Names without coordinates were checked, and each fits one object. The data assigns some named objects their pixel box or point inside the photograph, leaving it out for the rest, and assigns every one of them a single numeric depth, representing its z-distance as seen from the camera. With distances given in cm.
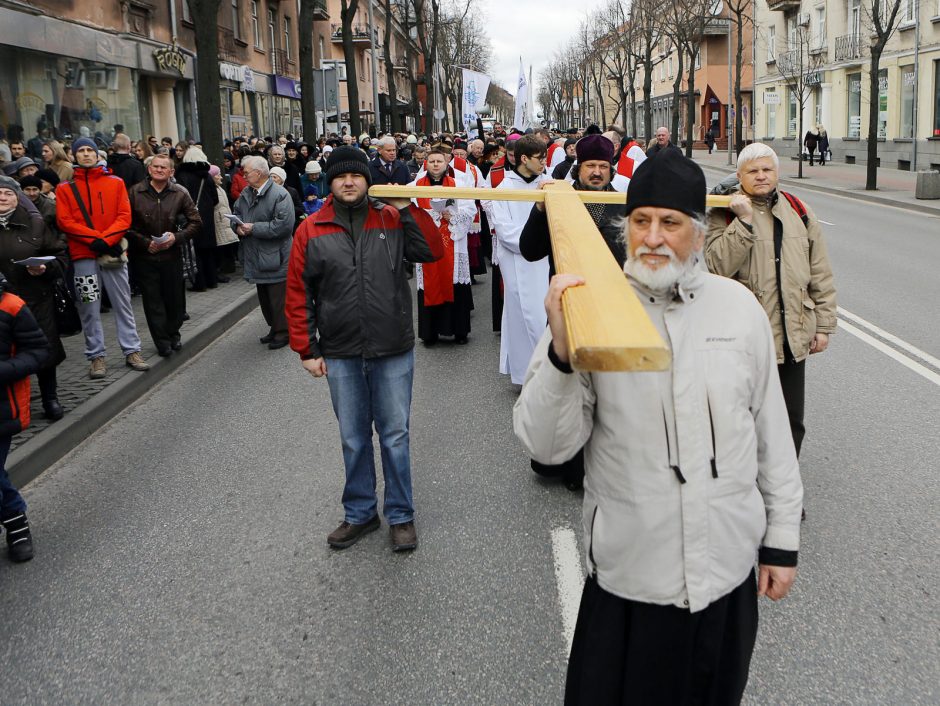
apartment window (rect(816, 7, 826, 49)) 4454
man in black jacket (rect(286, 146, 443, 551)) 451
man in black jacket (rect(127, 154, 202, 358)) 863
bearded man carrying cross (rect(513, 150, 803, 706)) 229
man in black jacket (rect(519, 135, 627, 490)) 510
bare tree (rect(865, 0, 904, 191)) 2372
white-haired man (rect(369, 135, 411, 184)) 1352
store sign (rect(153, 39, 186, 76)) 2456
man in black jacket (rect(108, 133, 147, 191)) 1150
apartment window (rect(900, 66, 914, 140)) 3581
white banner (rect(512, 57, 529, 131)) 2706
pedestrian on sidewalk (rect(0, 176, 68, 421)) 679
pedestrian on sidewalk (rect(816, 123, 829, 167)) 4205
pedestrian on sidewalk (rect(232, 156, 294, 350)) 952
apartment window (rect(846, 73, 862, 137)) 4175
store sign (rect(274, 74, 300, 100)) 3775
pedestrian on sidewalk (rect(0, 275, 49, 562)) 462
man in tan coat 435
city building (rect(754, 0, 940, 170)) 3403
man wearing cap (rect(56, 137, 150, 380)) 798
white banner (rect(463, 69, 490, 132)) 3434
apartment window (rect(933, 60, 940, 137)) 3359
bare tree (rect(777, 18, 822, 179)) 4311
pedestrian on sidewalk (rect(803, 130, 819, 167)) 4168
